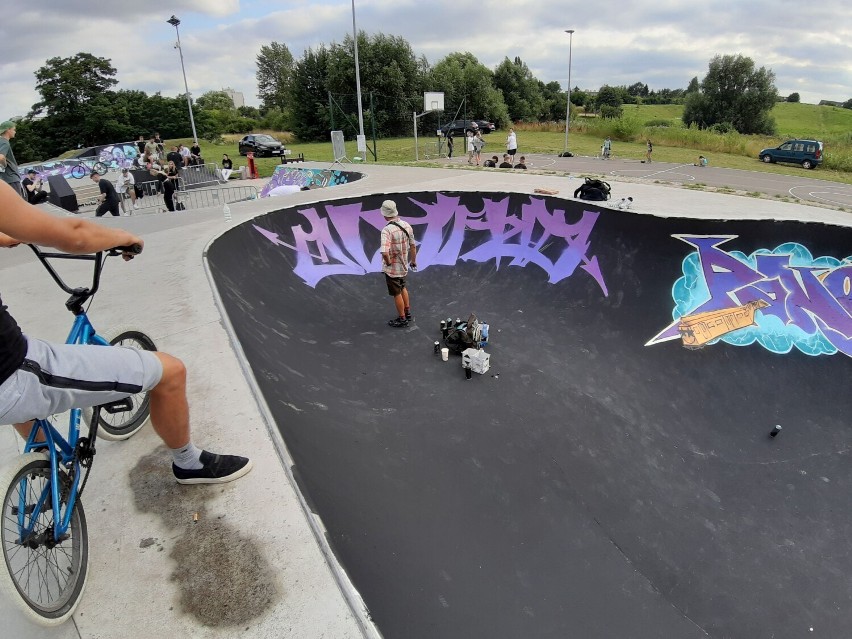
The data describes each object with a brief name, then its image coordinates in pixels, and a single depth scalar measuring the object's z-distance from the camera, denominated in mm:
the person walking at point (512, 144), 20875
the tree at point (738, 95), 49844
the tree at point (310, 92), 45125
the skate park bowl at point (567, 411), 3918
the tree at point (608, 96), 81438
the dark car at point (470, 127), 38375
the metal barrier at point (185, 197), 17656
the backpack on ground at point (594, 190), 11391
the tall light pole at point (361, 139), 23975
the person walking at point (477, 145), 22469
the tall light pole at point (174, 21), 31817
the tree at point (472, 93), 47656
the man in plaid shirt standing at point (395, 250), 7582
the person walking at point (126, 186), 16094
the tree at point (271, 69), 87062
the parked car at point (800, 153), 25662
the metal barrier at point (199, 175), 20433
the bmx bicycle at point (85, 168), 26062
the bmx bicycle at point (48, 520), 1981
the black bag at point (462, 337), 7574
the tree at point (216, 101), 80062
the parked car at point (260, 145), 33688
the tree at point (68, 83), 48688
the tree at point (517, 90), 54062
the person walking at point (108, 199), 13000
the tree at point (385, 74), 42562
